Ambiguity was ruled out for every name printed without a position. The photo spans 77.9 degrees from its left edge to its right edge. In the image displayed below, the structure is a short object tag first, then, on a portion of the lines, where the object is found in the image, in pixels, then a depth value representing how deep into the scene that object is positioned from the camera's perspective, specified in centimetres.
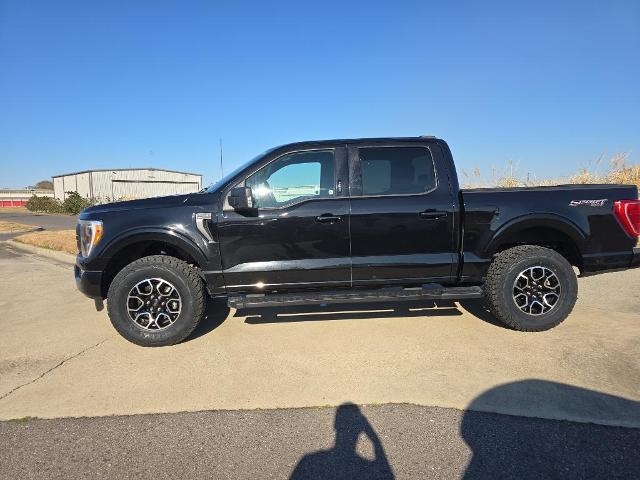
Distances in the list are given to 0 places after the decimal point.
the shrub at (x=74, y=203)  3248
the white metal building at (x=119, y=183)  4969
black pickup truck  383
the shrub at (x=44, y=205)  3697
